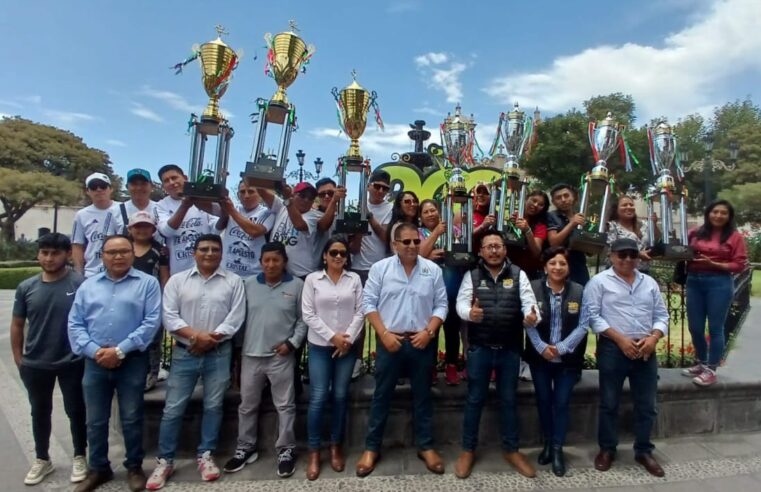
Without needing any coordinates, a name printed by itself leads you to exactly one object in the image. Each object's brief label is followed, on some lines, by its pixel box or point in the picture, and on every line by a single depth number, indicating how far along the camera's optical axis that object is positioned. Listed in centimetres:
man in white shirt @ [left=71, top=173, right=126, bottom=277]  405
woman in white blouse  354
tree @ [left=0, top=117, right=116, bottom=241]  2786
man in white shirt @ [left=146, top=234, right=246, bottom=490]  343
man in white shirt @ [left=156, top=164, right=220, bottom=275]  403
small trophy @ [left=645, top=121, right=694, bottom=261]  422
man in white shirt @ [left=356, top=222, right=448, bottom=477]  351
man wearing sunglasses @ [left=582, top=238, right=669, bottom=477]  351
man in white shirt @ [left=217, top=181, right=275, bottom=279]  403
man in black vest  348
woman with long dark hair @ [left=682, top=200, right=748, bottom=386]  409
